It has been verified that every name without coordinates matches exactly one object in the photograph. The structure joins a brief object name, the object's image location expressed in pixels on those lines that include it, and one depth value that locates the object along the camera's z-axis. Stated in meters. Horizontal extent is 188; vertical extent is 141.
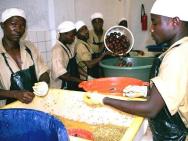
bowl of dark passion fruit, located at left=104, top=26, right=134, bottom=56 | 1.90
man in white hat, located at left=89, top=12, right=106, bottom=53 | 2.69
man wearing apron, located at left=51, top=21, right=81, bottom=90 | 1.82
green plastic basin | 1.59
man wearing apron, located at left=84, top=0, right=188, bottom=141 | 0.75
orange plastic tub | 1.29
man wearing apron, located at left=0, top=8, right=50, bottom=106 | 1.36
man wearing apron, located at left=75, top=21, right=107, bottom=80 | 2.14
